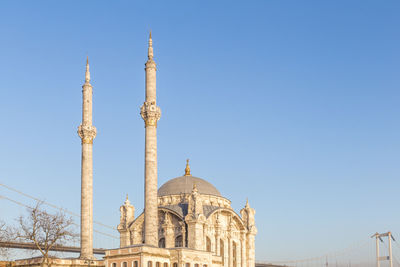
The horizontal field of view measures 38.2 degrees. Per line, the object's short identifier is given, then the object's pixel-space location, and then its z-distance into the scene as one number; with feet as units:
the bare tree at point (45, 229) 200.75
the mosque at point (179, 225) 199.31
